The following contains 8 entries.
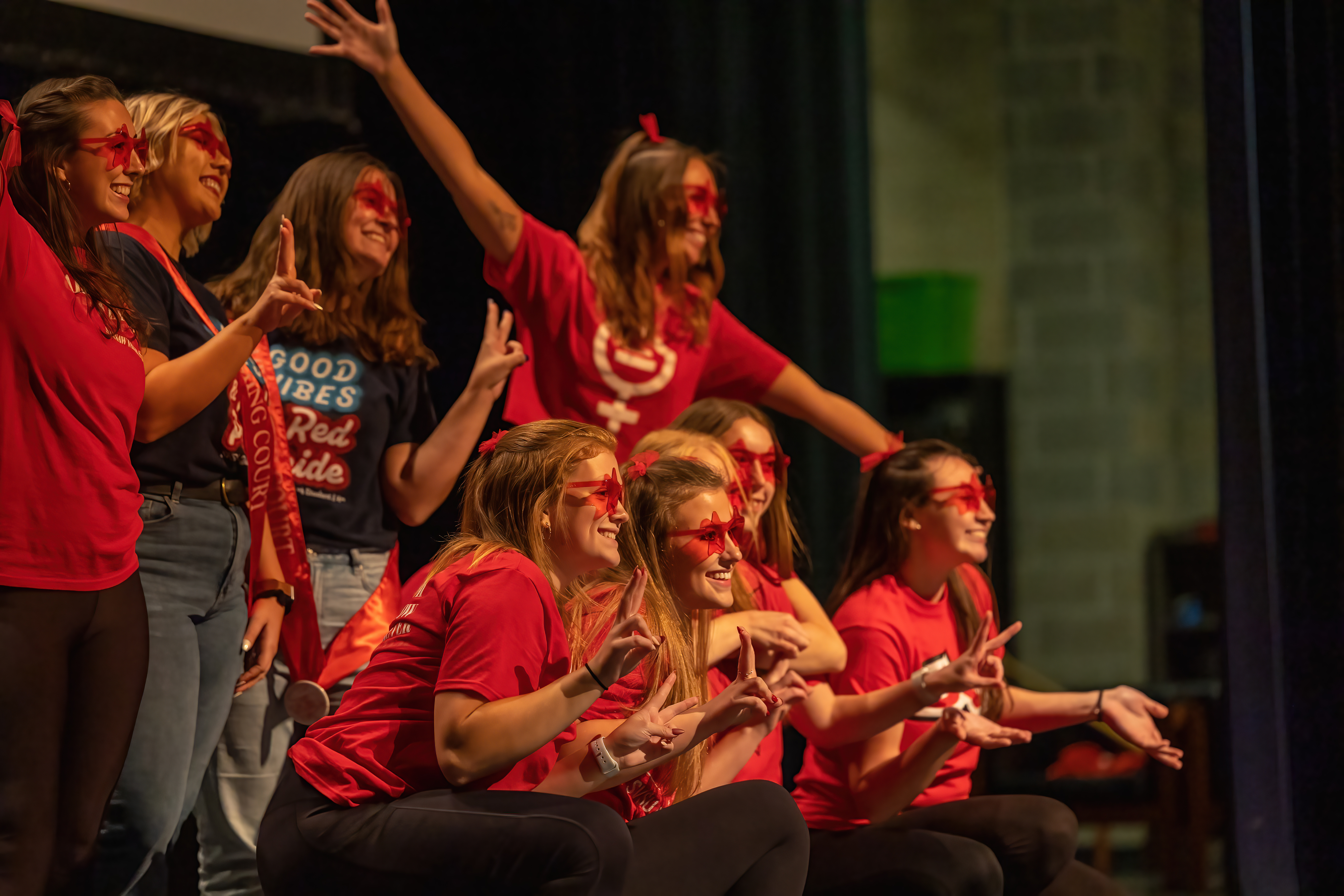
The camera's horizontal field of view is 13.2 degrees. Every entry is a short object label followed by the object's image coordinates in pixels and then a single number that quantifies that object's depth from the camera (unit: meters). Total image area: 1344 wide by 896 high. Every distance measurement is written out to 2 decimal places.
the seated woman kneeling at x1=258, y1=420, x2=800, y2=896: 8.15
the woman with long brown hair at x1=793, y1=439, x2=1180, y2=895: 8.66
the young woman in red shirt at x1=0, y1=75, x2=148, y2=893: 8.20
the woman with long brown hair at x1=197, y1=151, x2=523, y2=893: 8.77
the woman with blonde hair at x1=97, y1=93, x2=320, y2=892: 8.41
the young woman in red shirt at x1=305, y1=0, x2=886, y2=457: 9.06
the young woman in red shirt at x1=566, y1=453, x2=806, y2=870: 8.40
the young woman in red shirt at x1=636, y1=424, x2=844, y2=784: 8.63
